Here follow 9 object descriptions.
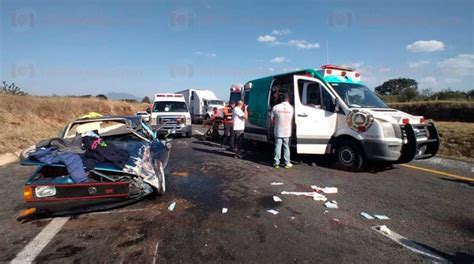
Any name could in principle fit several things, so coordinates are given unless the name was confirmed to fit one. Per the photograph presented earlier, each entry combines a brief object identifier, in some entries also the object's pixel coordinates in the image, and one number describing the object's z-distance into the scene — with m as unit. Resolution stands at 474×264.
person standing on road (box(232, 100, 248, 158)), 9.72
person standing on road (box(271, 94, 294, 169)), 7.78
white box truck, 27.86
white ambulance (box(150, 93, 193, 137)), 14.85
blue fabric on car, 4.46
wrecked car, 4.32
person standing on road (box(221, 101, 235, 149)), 12.27
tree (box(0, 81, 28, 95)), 28.43
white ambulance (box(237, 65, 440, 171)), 6.69
